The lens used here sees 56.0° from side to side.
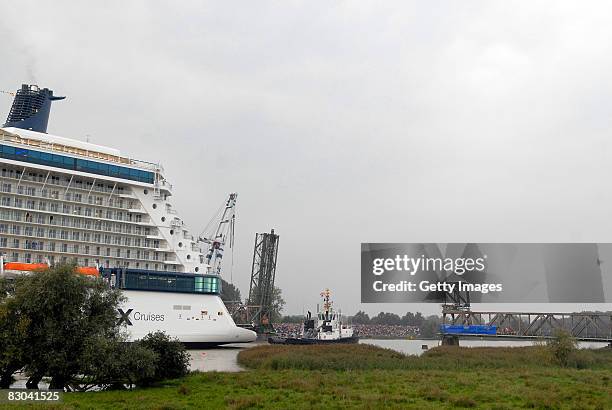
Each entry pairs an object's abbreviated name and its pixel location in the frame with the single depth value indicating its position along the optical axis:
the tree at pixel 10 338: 28.91
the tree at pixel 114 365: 29.88
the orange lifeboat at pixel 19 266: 57.59
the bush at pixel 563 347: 46.31
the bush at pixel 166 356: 35.22
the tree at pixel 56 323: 29.59
